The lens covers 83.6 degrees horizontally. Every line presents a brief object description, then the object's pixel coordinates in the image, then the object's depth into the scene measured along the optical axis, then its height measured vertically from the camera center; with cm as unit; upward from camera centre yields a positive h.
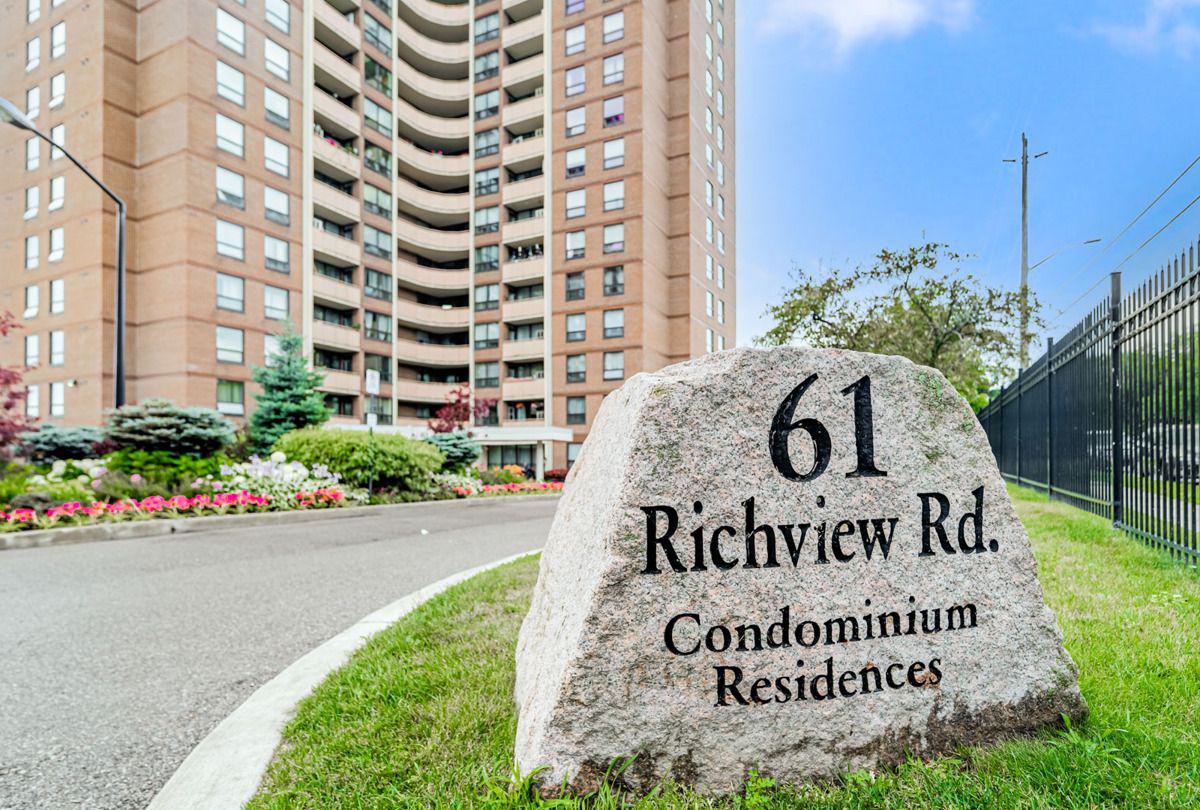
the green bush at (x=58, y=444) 1816 -93
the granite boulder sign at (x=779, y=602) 224 -69
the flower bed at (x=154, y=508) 978 -164
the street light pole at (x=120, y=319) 1435 +200
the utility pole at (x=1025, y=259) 2089 +579
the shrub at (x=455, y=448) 2162 -125
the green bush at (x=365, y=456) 1522 -107
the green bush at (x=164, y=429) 1373 -39
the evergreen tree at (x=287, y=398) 2102 +39
